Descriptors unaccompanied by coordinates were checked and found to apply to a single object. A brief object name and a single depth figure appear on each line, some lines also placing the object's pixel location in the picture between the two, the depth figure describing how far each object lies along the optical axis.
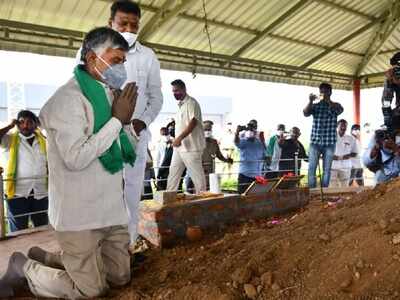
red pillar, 13.82
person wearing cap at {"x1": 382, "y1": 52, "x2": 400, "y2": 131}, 4.92
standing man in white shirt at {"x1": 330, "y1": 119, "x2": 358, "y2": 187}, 8.05
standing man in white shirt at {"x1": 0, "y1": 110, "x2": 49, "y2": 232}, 4.85
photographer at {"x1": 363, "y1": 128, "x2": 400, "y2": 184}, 5.39
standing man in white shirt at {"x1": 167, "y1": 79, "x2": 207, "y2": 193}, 5.55
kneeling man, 2.38
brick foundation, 3.84
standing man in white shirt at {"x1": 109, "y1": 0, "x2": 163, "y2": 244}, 3.18
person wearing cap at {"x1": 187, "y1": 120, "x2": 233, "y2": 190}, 7.28
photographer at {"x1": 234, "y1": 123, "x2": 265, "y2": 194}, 7.24
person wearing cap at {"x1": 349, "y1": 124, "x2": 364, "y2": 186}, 8.40
